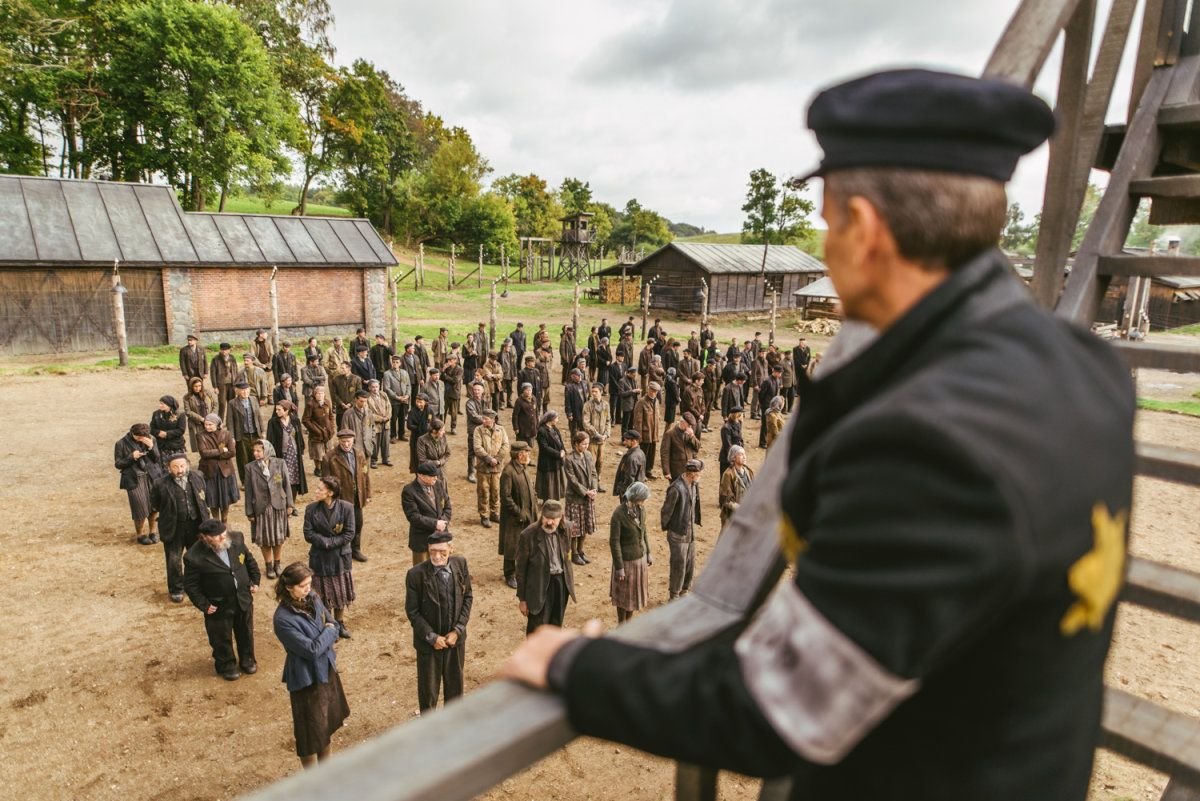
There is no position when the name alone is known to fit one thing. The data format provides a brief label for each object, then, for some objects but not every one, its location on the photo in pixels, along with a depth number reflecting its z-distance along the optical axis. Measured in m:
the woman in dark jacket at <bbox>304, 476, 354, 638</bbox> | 7.64
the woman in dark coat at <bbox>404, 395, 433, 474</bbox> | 13.02
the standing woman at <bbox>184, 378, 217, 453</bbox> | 11.51
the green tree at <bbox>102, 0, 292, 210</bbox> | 29.05
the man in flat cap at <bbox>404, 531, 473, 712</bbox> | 6.54
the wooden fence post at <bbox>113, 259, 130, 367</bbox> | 19.82
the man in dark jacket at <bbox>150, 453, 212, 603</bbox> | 8.30
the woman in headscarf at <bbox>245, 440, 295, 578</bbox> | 8.87
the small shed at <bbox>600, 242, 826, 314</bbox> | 36.84
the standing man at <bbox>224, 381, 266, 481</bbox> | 11.79
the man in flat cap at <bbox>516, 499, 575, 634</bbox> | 7.55
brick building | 20.72
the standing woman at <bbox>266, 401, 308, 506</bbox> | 10.47
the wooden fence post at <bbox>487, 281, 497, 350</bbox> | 22.88
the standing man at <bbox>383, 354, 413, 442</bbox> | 14.62
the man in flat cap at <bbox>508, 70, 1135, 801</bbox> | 0.75
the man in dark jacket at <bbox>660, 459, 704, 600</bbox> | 8.91
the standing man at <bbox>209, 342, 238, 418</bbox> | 14.94
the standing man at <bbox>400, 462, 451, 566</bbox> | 8.50
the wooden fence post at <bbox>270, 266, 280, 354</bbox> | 22.12
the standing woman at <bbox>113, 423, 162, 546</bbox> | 9.37
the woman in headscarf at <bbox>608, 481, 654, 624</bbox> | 8.20
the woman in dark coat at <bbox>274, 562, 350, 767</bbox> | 5.78
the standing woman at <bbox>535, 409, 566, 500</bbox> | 10.99
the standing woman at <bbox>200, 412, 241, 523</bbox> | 9.55
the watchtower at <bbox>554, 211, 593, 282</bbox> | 50.25
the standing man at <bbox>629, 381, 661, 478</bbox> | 13.84
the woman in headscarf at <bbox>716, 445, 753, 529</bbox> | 9.92
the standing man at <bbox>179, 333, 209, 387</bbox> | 15.29
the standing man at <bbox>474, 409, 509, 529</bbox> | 11.00
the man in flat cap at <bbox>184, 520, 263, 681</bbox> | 7.01
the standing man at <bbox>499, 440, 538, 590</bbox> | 9.27
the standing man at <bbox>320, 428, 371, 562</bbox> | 9.26
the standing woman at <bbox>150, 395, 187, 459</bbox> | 10.26
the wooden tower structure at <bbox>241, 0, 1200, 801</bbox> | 0.87
